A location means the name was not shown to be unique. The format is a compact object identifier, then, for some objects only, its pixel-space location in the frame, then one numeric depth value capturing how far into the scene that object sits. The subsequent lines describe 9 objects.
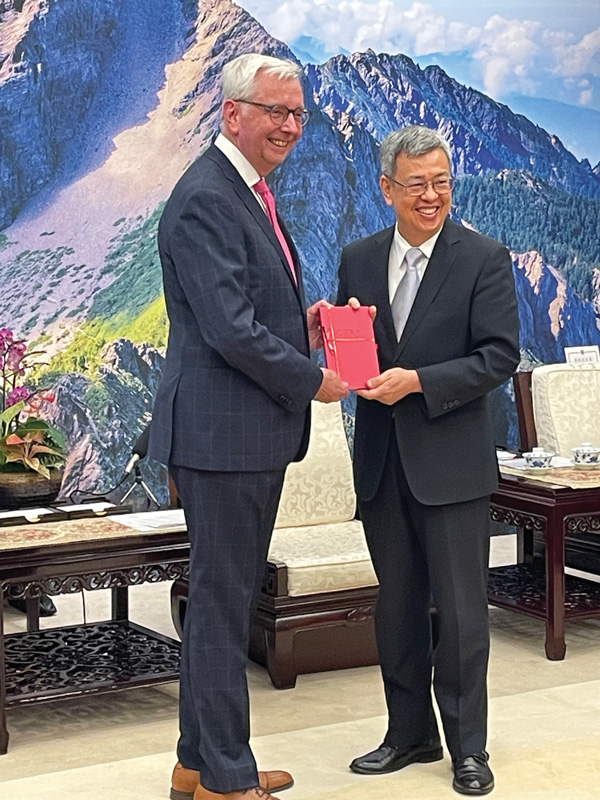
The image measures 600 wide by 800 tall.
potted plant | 4.18
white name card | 5.59
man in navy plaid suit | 2.68
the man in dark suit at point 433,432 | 3.00
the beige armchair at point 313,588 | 4.11
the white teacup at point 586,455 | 4.84
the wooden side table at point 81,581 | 3.66
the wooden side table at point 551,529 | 4.44
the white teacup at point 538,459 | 4.80
